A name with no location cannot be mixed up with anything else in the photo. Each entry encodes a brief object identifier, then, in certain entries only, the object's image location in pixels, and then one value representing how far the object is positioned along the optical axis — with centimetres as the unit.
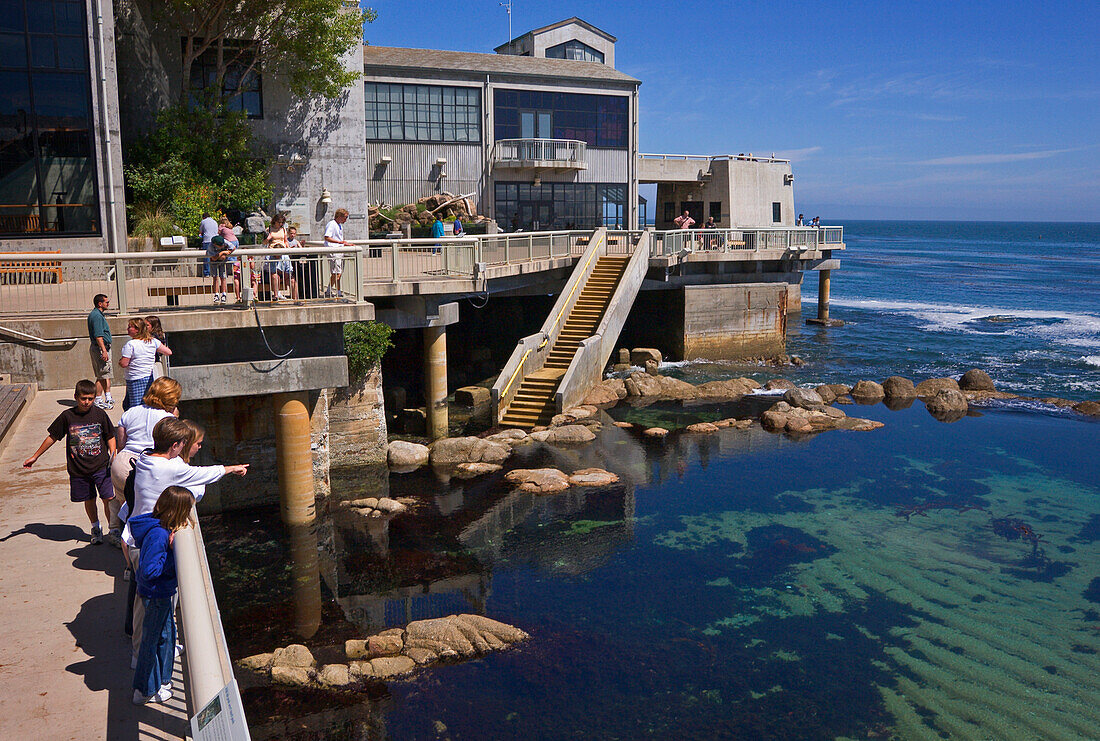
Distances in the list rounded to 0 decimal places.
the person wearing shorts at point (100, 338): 1130
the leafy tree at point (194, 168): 2408
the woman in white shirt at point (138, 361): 980
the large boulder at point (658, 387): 2834
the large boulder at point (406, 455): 2050
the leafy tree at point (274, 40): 2556
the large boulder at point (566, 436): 2260
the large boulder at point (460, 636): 1185
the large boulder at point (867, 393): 2855
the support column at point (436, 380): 2238
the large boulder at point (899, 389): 2881
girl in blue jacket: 559
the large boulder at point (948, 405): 2658
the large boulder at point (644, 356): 3350
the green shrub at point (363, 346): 1977
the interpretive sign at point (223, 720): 390
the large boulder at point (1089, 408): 2688
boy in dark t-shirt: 802
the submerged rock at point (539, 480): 1895
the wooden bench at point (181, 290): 1416
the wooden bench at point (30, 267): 1280
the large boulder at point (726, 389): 2869
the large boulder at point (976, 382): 2992
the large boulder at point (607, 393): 2667
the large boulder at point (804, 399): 2621
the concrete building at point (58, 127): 1998
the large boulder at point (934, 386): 2905
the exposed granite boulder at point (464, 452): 2069
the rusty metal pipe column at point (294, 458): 1519
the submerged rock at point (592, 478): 1941
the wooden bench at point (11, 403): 1041
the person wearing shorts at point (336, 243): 1538
